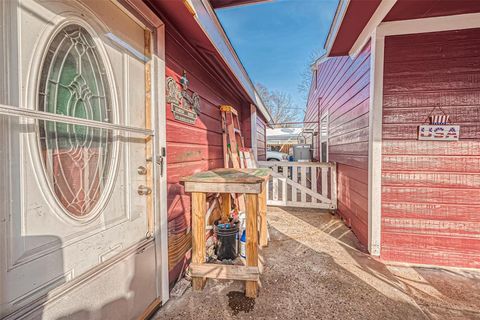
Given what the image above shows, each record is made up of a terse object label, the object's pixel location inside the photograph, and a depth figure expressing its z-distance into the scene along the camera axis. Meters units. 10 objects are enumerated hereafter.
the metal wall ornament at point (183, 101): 1.77
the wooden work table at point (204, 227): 1.74
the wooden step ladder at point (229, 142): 3.07
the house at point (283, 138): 13.26
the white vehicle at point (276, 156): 10.98
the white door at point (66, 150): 0.78
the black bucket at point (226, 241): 2.16
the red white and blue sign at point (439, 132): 2.14
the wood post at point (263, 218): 2.65
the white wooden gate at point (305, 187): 4.10
